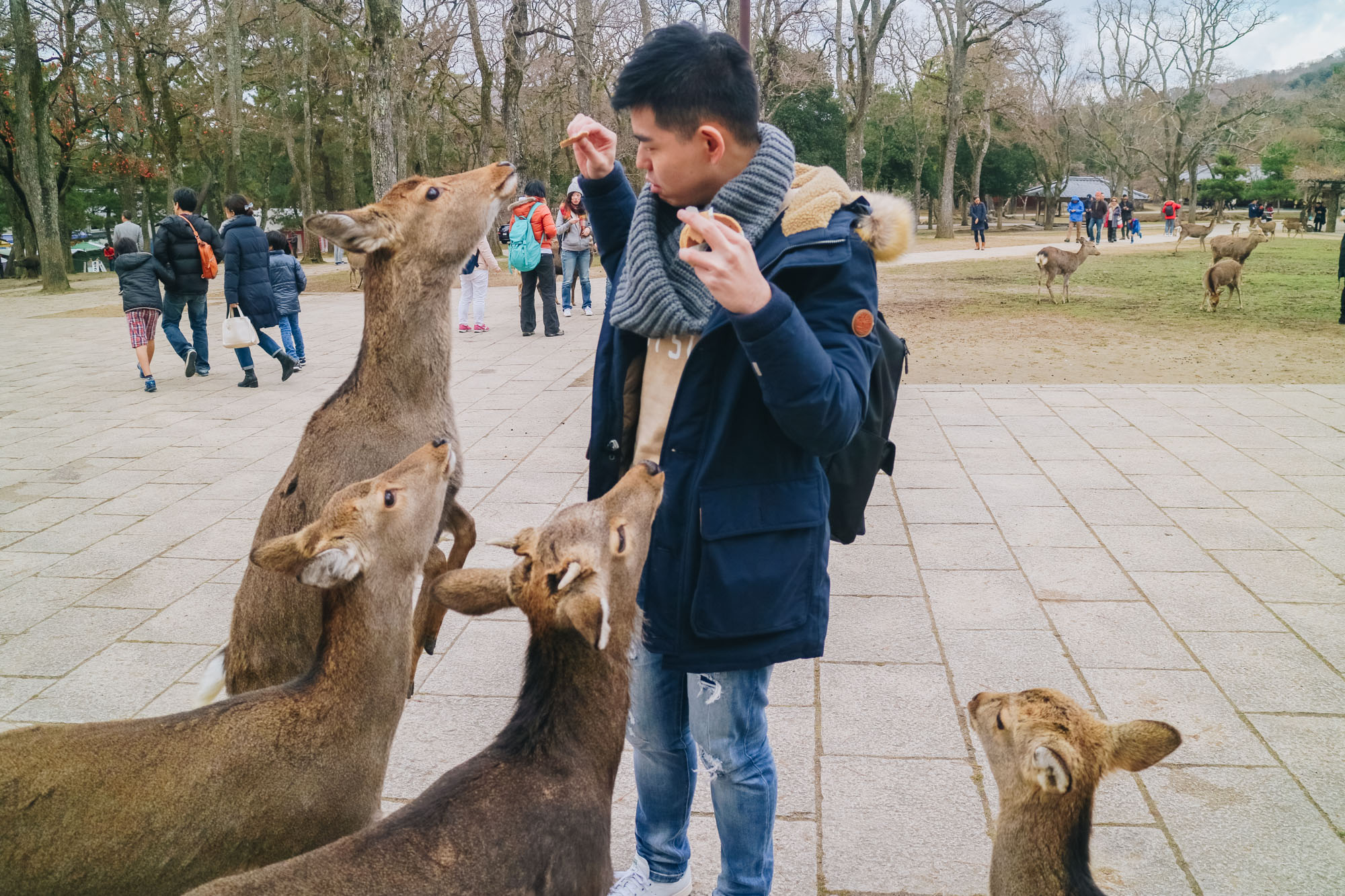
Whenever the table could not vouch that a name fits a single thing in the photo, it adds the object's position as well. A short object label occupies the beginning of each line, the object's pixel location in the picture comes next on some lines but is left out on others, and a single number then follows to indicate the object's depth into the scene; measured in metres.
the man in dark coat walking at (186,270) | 12.54
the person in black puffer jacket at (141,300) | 12.12
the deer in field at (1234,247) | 20.38
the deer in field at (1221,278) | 17.88
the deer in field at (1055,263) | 19.89
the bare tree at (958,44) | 39.12
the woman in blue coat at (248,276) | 12.19
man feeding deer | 2.21
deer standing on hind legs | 3.25
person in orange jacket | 15.23
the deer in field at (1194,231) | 34.44
